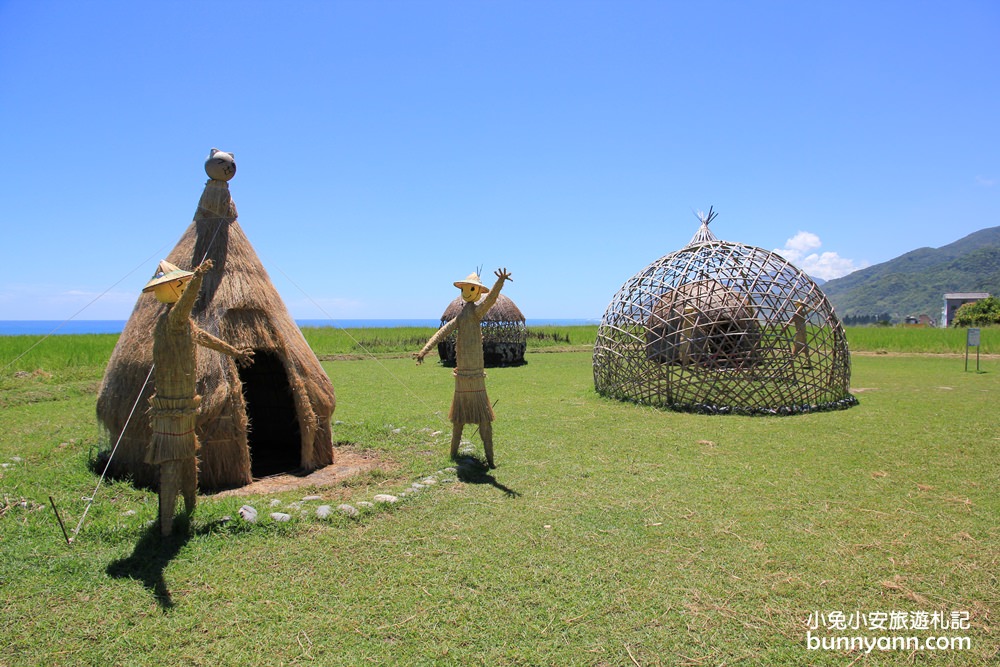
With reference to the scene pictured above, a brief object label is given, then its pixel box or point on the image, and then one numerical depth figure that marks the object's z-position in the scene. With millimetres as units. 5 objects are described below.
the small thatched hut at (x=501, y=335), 20875
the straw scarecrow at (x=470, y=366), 6845
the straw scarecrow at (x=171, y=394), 4672
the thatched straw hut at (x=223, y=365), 6113
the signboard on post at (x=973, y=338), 15479
